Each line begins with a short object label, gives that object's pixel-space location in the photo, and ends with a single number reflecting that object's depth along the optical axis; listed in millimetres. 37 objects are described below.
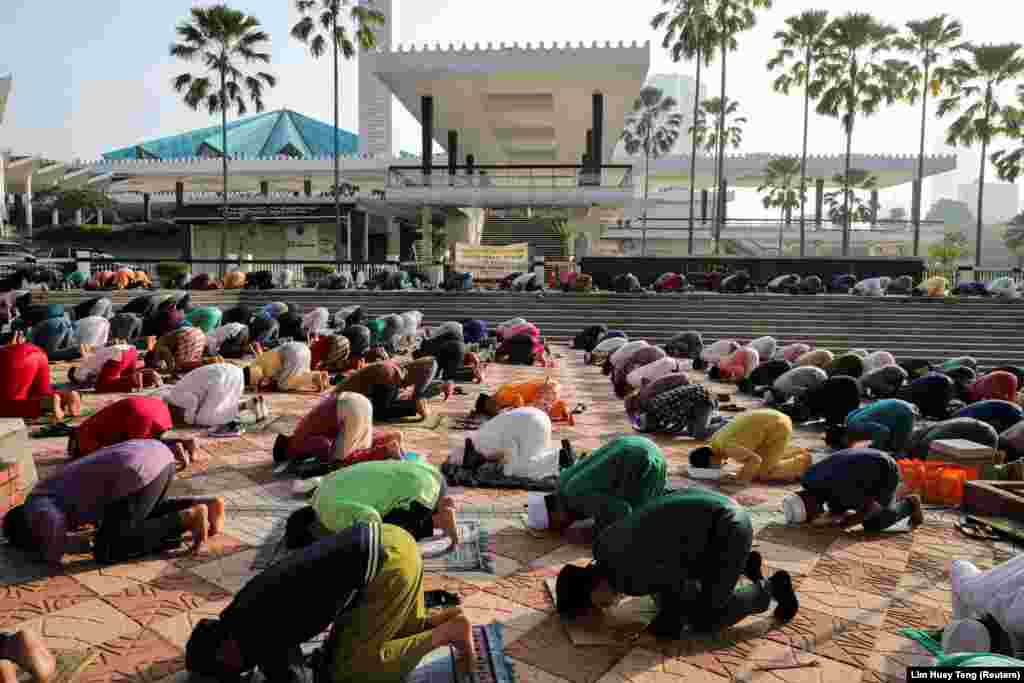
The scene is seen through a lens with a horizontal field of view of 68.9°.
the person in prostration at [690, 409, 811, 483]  6637
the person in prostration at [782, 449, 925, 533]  5352
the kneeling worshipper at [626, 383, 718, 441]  8453
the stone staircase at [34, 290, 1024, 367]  17375
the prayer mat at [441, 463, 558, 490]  6328
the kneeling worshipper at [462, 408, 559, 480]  6422
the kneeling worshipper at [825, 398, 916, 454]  7574
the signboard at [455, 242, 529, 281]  23094
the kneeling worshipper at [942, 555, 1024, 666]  3381
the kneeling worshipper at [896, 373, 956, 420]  9844
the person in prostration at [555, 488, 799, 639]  3783
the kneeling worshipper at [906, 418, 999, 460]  7168
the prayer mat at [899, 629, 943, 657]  3779
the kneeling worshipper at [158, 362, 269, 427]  7980
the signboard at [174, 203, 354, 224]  36906
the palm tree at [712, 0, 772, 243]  30203
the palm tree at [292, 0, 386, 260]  28172
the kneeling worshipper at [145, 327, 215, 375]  11062
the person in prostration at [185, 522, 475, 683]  2982
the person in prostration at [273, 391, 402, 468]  6289
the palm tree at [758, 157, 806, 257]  49000
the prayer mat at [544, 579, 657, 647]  3836
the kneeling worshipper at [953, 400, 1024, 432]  7930
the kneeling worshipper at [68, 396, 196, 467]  6043
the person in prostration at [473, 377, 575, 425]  8727
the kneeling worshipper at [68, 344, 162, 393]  9852
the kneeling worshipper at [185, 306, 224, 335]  13805
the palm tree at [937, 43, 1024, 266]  29844
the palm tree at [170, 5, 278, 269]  27250
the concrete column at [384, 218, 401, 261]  37094
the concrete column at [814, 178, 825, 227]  50656
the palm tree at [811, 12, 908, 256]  31016
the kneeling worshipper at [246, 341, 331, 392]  10383
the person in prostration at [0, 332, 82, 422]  7902
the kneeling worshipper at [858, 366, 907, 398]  10625
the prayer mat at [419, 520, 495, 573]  4656
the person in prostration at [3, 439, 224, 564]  4410
